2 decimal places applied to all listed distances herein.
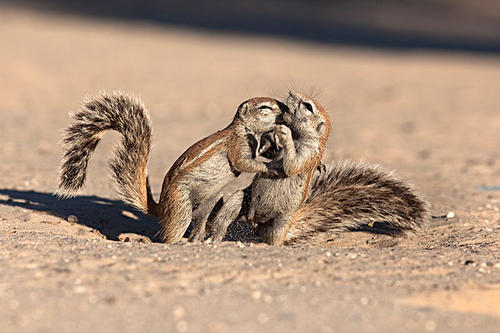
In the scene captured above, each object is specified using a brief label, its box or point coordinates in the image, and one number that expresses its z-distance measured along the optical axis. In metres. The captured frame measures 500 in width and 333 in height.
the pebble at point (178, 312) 7.99
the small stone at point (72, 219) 13.82
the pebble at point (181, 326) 7.64
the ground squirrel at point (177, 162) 12.14
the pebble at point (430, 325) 7.92
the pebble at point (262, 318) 7.92
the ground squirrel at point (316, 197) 12.31
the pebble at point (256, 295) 8.67
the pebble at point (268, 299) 8.54
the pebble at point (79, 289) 8.63
